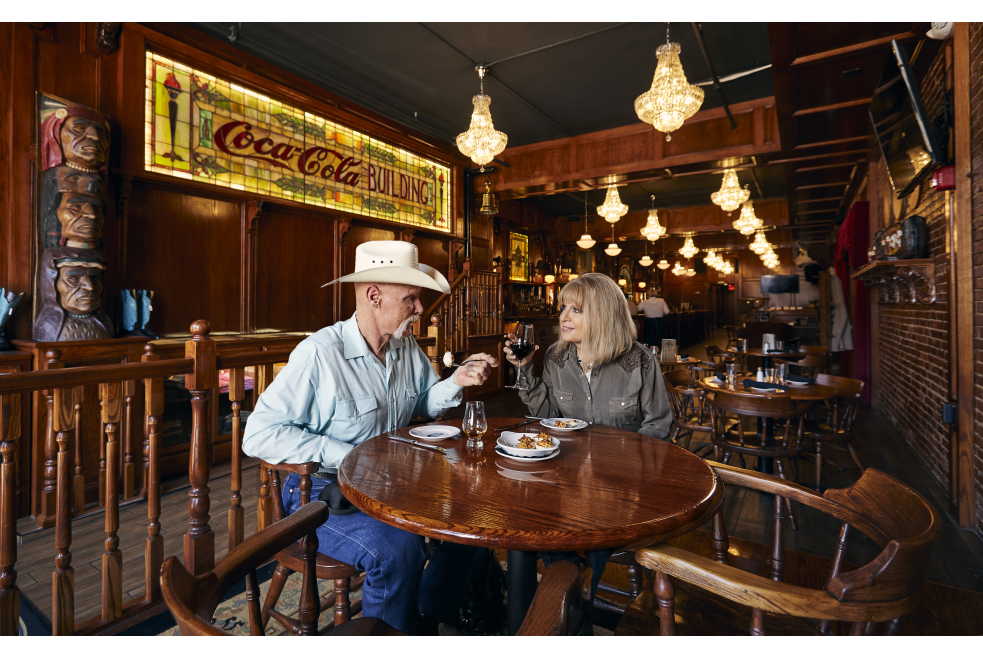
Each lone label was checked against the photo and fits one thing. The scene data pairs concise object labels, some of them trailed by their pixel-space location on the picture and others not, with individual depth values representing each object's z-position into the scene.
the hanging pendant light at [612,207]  7.07
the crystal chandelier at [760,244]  10.34
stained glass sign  4.23
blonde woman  2.23
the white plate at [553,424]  1.84
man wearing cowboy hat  1.49
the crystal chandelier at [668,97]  3.50
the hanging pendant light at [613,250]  10.93
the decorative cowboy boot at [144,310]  3.79
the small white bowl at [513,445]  1.44
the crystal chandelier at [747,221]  8.04
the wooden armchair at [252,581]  0.73
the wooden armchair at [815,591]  0.90
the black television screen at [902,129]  2.98
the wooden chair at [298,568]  1.53
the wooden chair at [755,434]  2.91
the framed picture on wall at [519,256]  10.02
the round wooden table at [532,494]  1.03
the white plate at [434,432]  1.71
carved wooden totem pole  3.22
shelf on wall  3.61
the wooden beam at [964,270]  2.87
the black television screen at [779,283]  15.01
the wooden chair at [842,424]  3.39
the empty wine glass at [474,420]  1.49
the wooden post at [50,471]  2.76
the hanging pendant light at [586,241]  9.87
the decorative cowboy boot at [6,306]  3.10
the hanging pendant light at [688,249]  11.13
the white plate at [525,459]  1.45
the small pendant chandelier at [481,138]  4.35
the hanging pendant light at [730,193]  6.27
